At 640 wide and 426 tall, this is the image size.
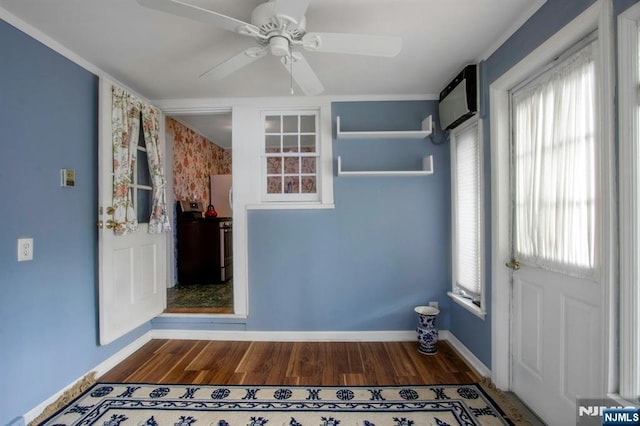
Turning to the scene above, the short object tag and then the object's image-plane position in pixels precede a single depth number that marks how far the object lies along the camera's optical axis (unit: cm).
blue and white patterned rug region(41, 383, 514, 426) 170
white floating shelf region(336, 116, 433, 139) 254
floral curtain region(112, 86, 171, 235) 224
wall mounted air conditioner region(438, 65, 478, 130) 210
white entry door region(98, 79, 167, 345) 214
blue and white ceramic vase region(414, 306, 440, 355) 245
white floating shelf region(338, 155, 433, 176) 254
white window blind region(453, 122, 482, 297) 227
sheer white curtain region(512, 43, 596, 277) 134
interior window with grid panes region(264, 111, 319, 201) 281
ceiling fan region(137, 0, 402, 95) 118
